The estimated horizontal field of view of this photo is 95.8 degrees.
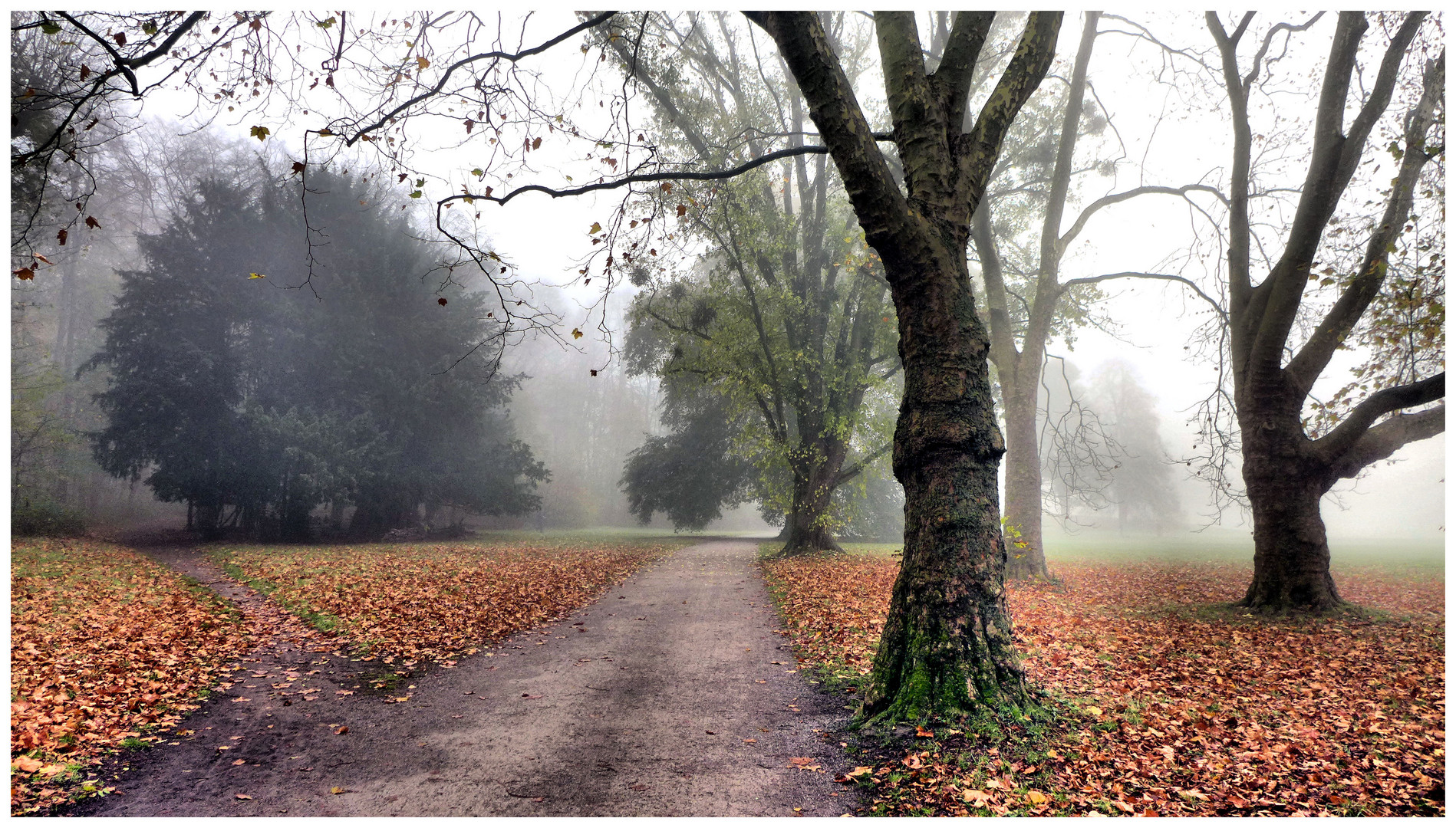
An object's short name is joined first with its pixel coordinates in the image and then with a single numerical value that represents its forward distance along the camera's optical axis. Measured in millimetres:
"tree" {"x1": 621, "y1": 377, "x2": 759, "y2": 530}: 28625
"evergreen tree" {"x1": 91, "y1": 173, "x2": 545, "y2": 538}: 20797
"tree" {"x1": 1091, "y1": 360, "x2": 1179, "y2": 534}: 42812
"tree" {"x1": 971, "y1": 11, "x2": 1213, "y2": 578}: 12992
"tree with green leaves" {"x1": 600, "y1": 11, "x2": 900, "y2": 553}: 16859
